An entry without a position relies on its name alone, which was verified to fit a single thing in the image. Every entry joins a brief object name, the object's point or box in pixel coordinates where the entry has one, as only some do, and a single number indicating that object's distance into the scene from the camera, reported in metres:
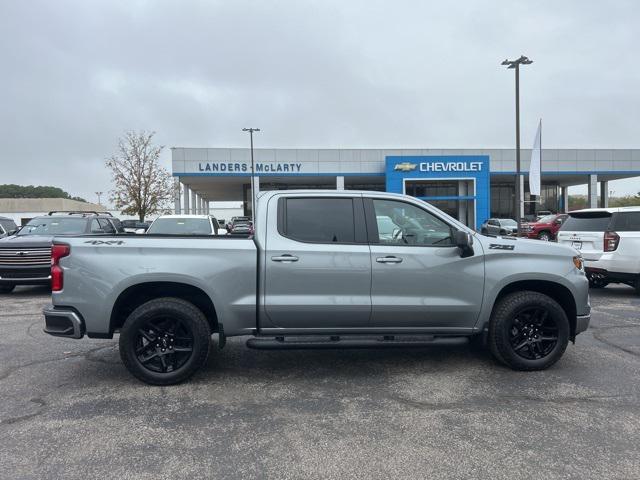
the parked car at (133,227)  15.09
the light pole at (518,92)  18.48
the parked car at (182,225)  12.65
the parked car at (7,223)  18.36
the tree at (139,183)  33.53
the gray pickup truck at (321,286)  4.46
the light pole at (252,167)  33.38
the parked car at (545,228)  23.77
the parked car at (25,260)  9.55
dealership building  37.78
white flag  19.40
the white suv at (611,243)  8.77
